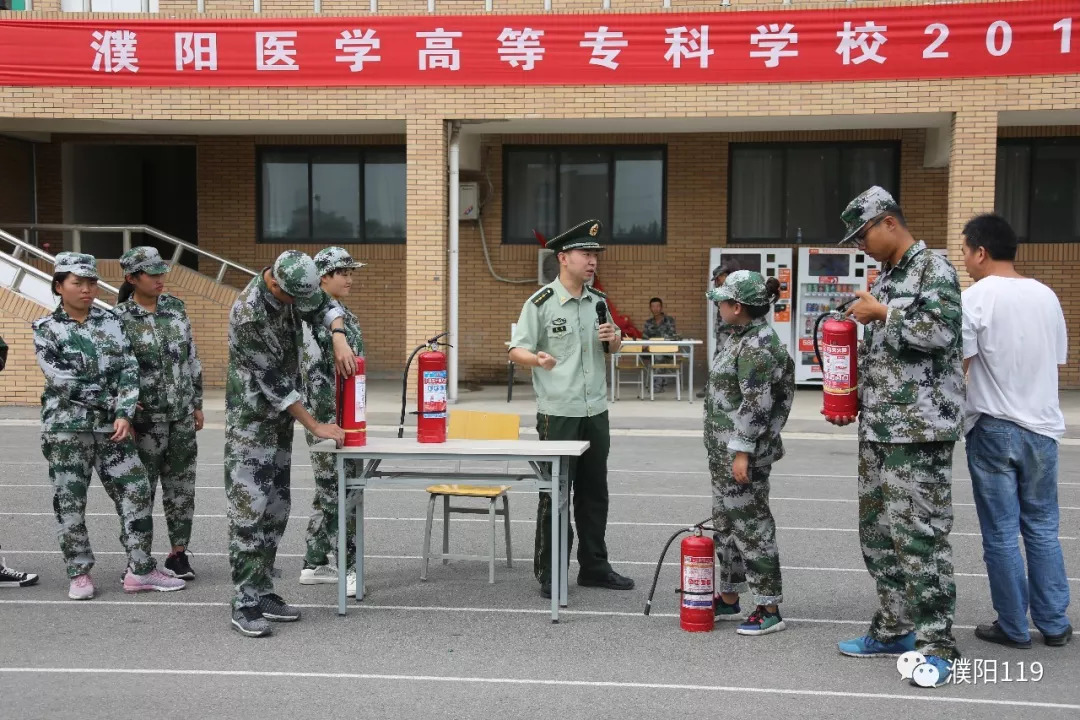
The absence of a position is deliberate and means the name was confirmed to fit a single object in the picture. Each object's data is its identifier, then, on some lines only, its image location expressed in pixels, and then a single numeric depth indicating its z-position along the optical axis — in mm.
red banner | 15609
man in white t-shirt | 5809
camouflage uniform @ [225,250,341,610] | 6105
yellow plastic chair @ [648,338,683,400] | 17547
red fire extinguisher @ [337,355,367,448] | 6308
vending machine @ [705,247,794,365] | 19125
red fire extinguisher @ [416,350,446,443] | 6441
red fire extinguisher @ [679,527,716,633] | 6172
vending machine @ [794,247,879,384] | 19156
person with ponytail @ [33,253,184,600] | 6883
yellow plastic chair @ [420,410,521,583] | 7387
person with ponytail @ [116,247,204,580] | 7254
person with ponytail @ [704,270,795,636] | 6000
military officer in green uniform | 7000
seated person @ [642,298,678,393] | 18828
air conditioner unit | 20078
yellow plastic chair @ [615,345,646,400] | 18109
